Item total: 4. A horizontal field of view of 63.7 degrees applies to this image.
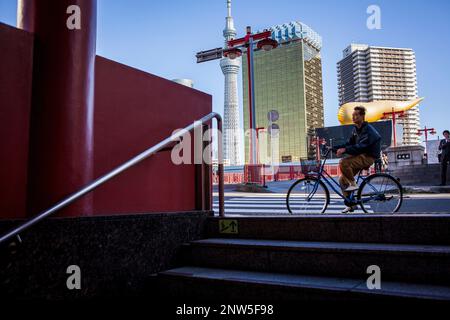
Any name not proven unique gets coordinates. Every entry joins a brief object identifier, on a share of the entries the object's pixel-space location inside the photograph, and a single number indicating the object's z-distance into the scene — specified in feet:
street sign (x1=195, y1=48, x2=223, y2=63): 94.69
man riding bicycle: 18.58
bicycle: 19.26
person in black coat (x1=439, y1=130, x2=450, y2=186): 41.61
